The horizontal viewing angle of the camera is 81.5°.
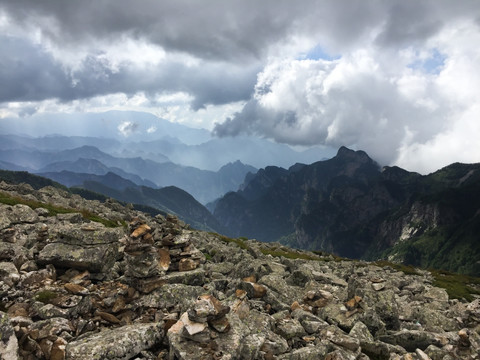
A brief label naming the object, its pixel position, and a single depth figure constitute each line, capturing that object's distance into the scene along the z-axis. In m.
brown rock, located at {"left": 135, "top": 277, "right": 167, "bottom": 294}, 15.71
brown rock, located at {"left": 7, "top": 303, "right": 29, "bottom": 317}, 12.78
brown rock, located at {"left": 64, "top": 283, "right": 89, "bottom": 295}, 14.63
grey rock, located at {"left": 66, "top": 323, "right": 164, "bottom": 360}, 10.31
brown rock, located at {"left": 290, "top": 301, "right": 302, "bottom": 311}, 18.84
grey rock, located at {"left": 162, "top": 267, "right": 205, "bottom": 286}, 18.38
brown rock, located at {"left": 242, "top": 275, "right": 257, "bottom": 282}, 22.89
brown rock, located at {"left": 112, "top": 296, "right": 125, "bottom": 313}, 14.15
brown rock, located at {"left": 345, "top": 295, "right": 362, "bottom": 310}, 19.80
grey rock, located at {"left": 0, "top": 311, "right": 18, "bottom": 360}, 9.35
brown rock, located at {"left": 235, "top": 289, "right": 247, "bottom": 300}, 17.36
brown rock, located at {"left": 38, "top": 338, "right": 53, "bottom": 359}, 10.46
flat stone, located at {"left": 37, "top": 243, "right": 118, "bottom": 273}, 17.55
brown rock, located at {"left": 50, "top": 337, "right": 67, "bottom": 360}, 10.24
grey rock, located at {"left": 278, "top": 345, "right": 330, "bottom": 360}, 12.82
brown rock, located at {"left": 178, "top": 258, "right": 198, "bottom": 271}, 20.64
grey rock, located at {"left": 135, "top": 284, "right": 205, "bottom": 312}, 14.86
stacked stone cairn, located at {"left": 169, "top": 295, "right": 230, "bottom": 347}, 11.34
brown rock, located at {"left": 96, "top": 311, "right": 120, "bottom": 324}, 13.36
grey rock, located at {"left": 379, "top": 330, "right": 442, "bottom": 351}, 17.59
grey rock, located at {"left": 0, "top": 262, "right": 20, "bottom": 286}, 15.14
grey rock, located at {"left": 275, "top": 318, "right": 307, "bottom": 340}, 14.95
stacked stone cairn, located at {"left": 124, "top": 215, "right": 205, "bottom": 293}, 16.06
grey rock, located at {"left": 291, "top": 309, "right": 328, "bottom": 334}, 16.03
